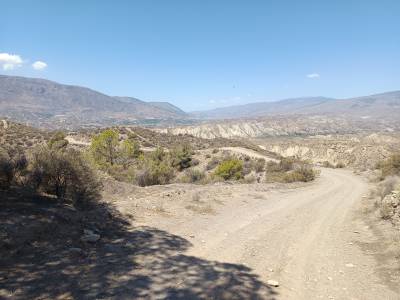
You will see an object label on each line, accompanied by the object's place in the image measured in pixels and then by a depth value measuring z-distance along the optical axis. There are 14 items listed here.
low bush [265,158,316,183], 26.45
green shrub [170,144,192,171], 37.09
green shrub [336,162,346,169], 47.26
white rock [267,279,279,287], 6.53
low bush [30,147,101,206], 10.51
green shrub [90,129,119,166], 31.58
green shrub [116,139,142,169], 31.37
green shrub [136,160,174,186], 20.36
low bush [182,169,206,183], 25.73
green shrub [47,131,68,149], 44.36
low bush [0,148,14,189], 9.83
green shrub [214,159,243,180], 29.67
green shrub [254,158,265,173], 36.56
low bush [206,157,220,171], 37.94
